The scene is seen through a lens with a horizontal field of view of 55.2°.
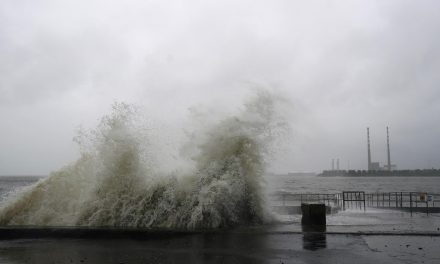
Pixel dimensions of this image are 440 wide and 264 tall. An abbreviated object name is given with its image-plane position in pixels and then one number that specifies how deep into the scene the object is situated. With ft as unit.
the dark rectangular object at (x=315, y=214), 50.70
